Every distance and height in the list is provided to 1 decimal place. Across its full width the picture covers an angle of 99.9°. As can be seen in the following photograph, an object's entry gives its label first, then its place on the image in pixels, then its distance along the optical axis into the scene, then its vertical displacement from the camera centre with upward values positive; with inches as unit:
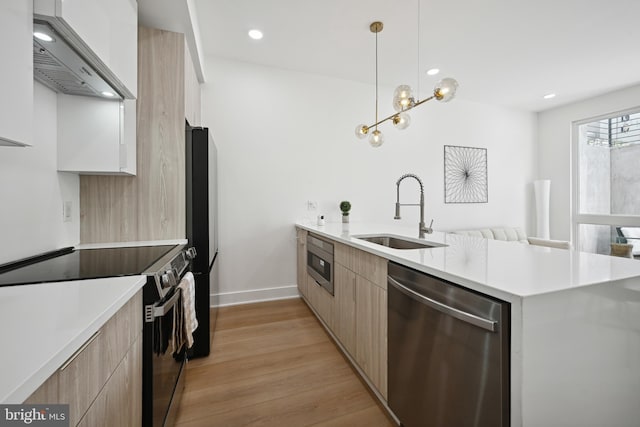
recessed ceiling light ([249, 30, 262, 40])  100.7 +68.4
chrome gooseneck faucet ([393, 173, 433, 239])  74.2 -3.8
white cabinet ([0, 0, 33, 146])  29.3 +16.3
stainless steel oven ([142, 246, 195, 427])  40.9 -21.1
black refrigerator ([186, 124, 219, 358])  75.9 -2.6
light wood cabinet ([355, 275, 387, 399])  56.5 -26.7
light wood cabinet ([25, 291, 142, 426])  23.0 -17.0
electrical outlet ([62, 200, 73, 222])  61.8 +0.9
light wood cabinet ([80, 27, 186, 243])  70.2 +10.7
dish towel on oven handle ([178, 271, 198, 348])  53.0 -19.1
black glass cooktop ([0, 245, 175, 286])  38.7 -8.8
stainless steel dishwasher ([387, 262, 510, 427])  32.9 -20.7
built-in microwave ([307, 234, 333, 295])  85.1 -16.8
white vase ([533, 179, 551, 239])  174.2 +4.7
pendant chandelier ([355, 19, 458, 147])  69.1 +32.7
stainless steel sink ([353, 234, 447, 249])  73.7 -8.3
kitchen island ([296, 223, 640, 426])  31.3 -15.1
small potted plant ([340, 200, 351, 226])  124.8 +3.1
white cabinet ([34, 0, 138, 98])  35.9 +29.9
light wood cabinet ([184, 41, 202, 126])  77.6 +39.3
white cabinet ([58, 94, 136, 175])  60.1 +18.0
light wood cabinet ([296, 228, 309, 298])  115.3 -21.1
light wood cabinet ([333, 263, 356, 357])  69.9 -25.8
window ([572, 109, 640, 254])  149.6 +20.5
